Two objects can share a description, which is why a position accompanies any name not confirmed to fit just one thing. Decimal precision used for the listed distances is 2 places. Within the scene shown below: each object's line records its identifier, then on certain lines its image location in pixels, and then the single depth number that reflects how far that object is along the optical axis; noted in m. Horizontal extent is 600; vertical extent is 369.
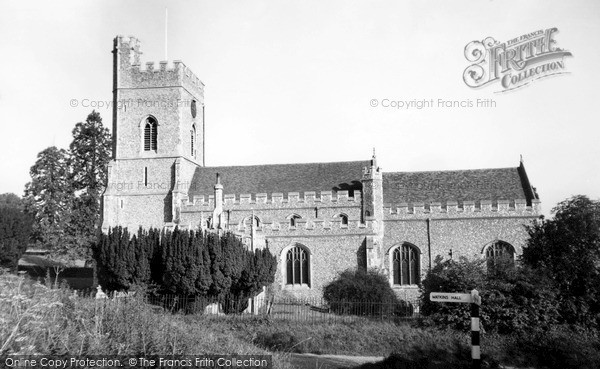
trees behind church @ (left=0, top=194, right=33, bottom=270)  33.50
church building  29.00
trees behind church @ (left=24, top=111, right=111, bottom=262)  39.25
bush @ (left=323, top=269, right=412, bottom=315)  23.02
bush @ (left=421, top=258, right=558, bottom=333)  18.53
